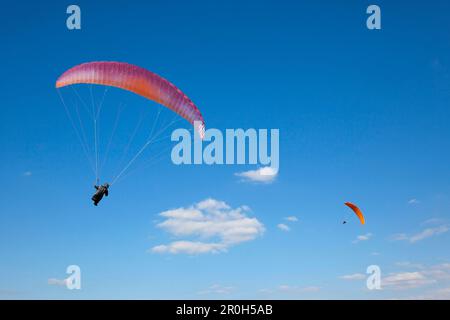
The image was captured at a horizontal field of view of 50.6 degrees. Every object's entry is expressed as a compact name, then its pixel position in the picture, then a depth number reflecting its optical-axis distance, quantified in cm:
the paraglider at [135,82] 2469
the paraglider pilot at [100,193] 2577
